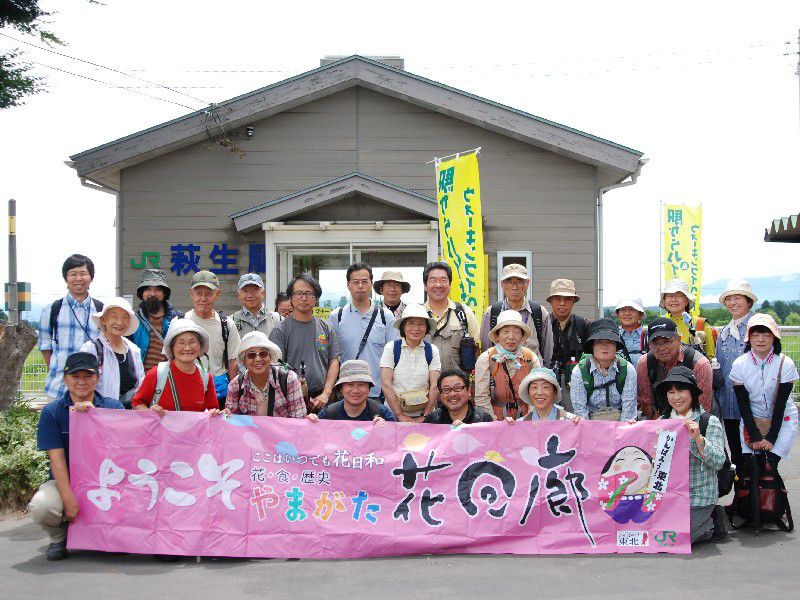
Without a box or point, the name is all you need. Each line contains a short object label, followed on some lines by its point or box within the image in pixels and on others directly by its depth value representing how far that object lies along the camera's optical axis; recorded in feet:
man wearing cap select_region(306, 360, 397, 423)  19.35
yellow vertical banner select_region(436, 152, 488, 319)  30.37
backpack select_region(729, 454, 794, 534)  19.97
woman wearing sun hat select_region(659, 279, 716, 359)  24.17
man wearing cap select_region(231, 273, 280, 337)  23.62
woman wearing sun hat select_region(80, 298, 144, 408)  19.17
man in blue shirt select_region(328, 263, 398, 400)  22.31
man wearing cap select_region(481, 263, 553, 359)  22.61
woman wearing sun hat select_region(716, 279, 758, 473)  22.25
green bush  22.59
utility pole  36.04
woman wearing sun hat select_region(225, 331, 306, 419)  19.38
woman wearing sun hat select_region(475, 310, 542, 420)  20.45
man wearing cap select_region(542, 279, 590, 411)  23.29
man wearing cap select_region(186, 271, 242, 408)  21.39
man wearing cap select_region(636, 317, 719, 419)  20.63
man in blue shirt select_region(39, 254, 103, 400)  20.75
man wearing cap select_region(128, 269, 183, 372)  21.57
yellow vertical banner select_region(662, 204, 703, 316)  43.50
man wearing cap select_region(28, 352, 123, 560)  17.66
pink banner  17.95
